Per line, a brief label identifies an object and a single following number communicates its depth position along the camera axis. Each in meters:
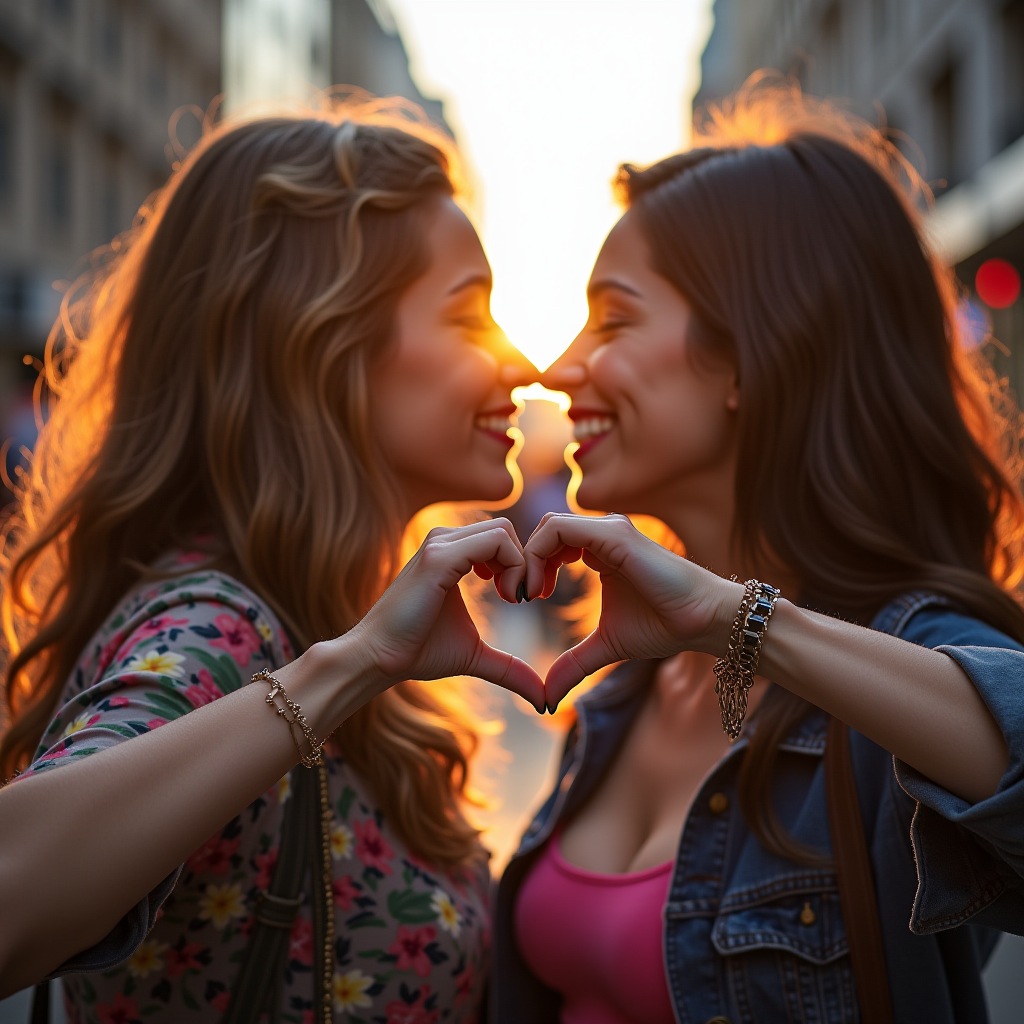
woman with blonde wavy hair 1.36
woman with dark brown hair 1.55
